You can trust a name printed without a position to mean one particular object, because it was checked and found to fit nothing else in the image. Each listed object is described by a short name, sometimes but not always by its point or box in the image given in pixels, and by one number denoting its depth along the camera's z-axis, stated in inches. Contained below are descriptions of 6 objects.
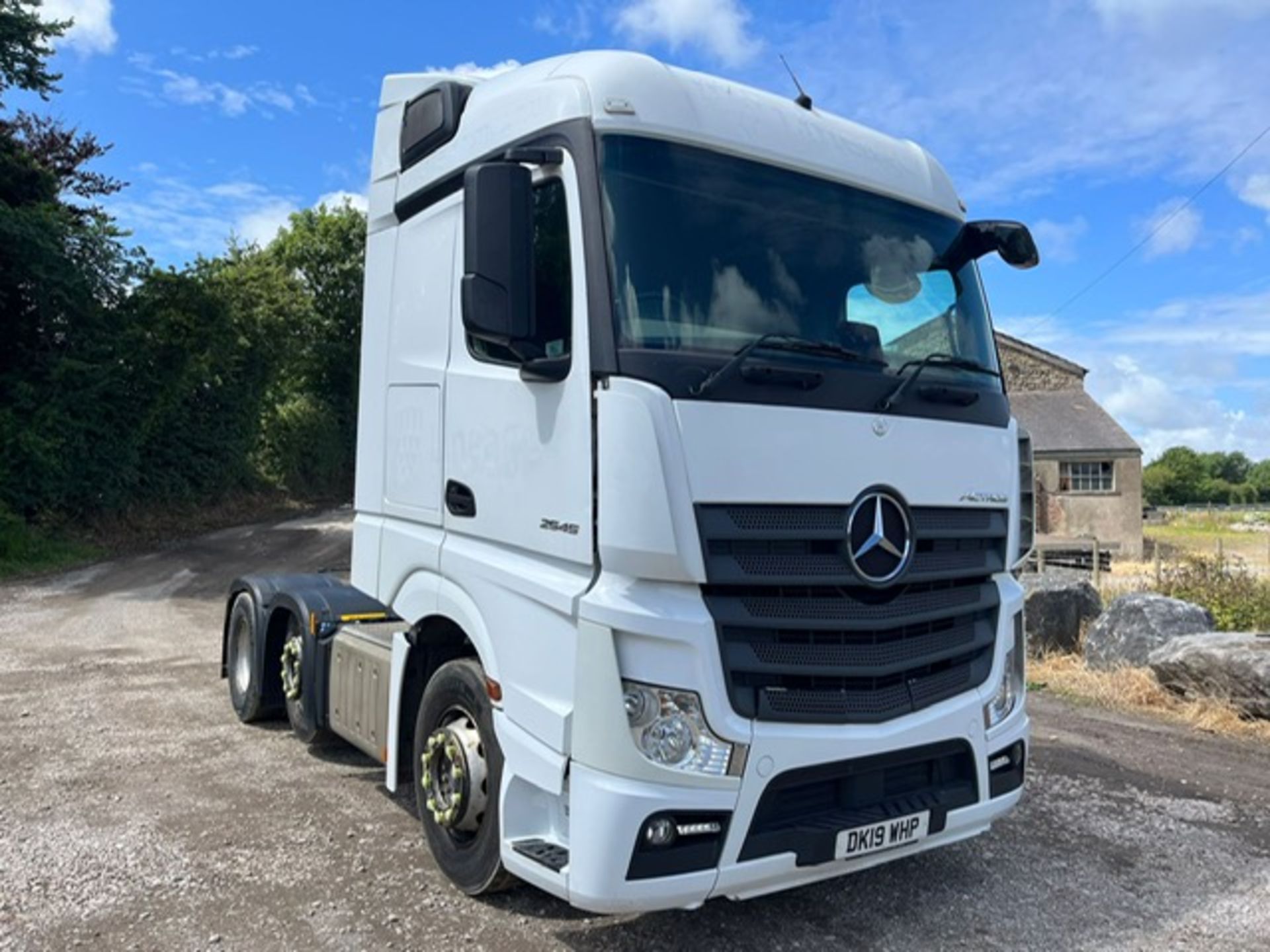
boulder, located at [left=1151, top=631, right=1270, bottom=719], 269.9
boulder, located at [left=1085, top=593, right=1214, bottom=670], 318.7
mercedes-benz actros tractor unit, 117.6
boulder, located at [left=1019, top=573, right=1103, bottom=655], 363.6
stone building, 1145.4
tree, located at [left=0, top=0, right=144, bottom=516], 609.3
